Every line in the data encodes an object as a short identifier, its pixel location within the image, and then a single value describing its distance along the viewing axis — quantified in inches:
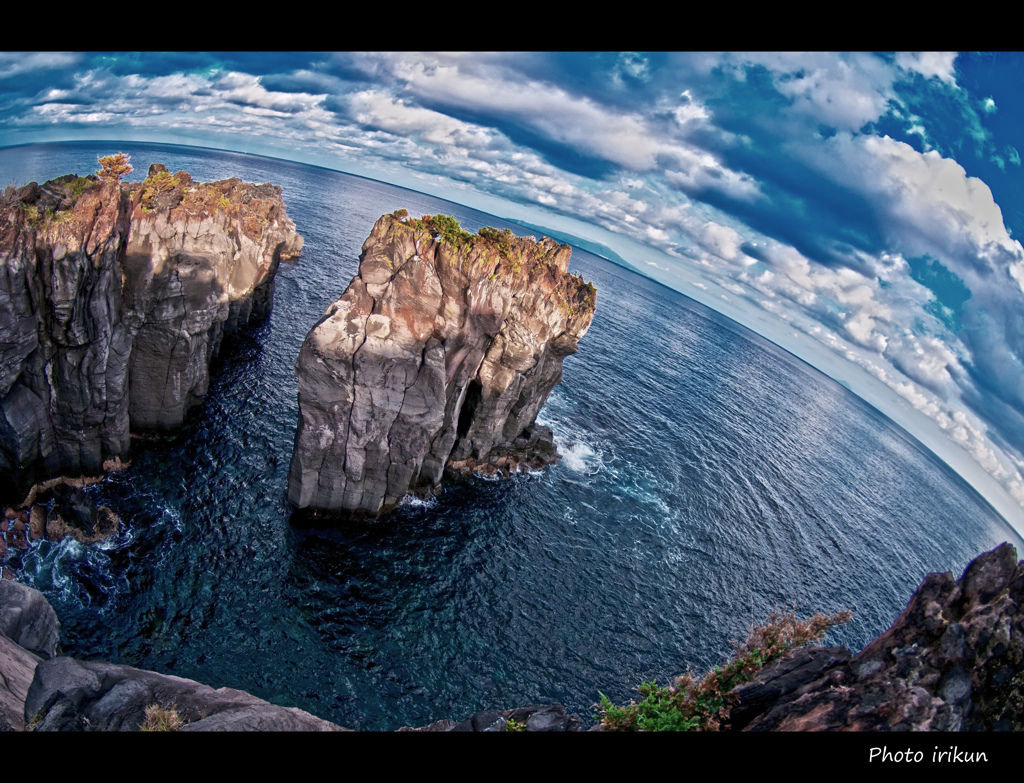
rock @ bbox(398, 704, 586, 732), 714.8
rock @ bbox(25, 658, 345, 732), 578.9
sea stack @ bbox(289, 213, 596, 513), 1401.3
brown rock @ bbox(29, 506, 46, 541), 1250.6
